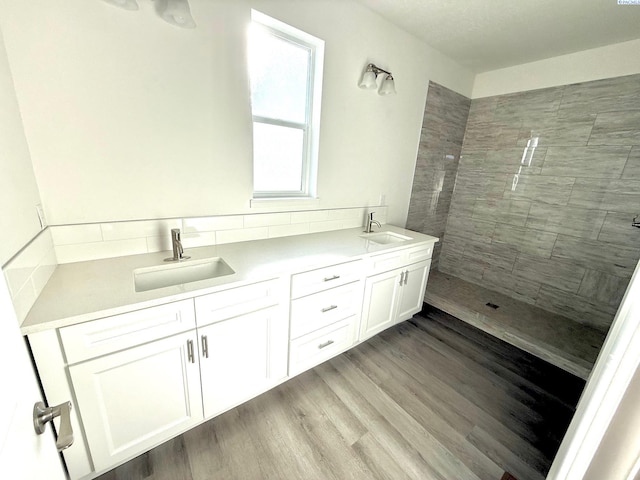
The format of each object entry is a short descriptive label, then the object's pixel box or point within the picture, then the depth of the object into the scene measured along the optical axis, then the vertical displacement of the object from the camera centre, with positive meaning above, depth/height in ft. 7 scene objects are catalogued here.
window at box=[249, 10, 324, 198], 5.58 +1.48
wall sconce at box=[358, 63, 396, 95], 6.49 +2.42
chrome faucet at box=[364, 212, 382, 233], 7.71 -1.42
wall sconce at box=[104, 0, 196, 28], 3.73 +2.19
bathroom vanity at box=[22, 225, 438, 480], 3.14 -2.53
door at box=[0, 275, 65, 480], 1.30 -1.46
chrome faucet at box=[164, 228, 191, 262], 4.60 -1.53
